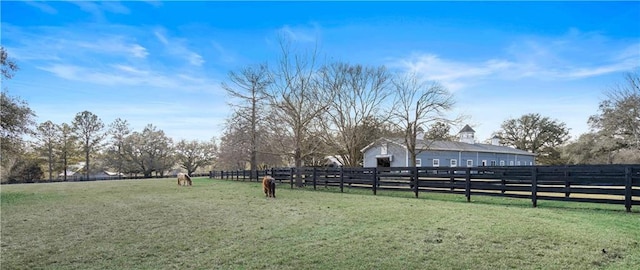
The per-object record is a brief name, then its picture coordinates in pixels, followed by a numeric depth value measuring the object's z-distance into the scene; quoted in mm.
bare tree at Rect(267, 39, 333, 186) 19297
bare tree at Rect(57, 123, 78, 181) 42500
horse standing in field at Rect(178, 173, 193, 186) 20084
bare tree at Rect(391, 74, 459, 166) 23531
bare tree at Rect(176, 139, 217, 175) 51500
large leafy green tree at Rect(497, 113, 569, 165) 44312
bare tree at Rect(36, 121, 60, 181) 41072
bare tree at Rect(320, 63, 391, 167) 22906
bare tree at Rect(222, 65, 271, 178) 20438
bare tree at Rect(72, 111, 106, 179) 42812
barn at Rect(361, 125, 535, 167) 27297
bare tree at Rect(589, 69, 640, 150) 23781
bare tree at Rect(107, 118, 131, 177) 45750
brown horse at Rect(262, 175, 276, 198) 11625
